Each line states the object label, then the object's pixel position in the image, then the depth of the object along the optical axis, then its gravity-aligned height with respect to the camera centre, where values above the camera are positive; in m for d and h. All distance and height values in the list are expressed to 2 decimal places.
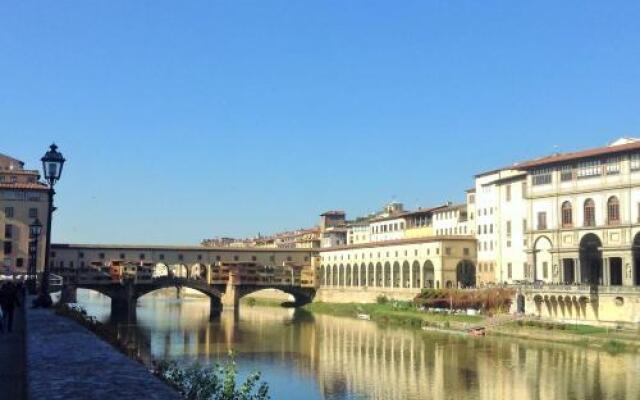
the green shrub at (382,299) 78.59 -2.58
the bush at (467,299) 61.16 -2.03
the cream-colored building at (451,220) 82.25 +6.32
